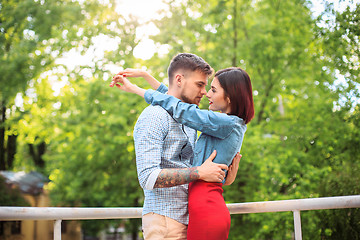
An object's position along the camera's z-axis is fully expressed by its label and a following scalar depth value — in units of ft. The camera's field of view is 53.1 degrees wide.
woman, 5.32
